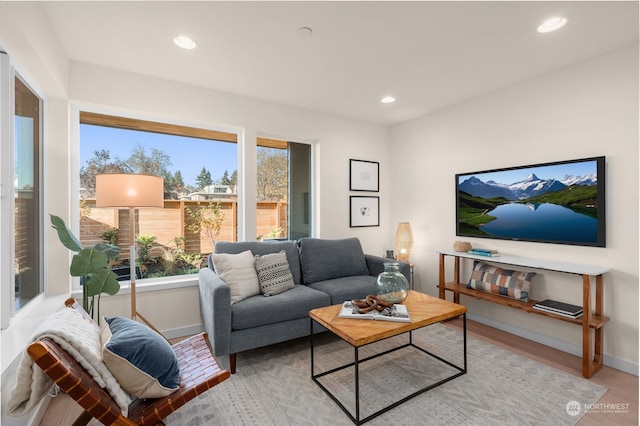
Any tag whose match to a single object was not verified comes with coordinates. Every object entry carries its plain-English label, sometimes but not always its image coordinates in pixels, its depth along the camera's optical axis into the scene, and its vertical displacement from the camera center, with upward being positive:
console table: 2.32 -0.83
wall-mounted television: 2.57 +0.08
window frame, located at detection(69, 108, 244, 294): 2.75 +0.85
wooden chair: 1.14 -0.88
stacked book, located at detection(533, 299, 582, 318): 2.43 -0.80
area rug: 1.86 -1.24
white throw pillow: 2.64 -0.54
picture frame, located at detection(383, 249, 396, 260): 4.06 -0.56
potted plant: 2.15 -0.37
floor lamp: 2.36 +0.17
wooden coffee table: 1.84 -0.74
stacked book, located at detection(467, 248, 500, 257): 3.09 -0.42
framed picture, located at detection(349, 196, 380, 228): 4.25 +0.00
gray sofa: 2.36 -0.74
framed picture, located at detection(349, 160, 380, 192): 4.25 +0.50
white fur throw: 1.17 -0.62
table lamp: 4.08 -0.41
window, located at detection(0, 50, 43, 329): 1.83 +0.13
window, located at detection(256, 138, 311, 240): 3.72 +0.28
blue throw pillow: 1.40 -0.71
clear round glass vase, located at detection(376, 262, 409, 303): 2.32 -0.57
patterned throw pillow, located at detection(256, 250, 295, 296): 2.79 -0.58
